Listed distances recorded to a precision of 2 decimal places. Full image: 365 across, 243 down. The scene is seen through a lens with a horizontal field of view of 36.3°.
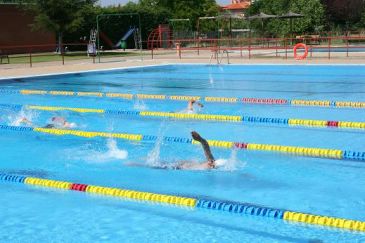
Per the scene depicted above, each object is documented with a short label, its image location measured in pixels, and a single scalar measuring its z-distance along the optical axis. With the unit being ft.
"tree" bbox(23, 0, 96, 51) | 111.65
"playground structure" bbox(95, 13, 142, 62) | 137.49
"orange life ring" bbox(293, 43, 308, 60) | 80.38
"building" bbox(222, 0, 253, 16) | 353.10
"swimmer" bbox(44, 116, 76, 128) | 34.68
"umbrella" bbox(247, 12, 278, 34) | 113.44
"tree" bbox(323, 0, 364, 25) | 146.20
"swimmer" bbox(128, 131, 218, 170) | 23.93
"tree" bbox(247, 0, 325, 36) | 129.70
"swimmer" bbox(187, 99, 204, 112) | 38.67
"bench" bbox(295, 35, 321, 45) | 114.71
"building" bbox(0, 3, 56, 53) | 123.85
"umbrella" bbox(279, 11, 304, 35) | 108.94
